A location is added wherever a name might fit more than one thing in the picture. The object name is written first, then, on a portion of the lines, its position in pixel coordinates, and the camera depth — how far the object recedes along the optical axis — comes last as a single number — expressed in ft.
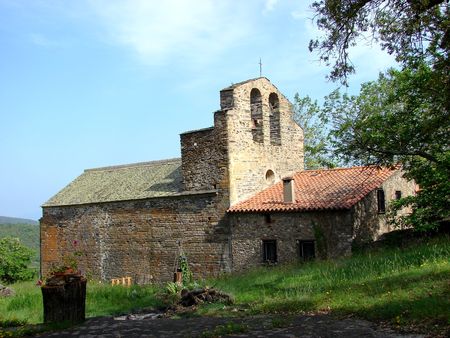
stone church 61.31
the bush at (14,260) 93.91
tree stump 30.91
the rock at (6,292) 53.66
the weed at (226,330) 26.51
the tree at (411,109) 28.09
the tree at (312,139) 110.01
